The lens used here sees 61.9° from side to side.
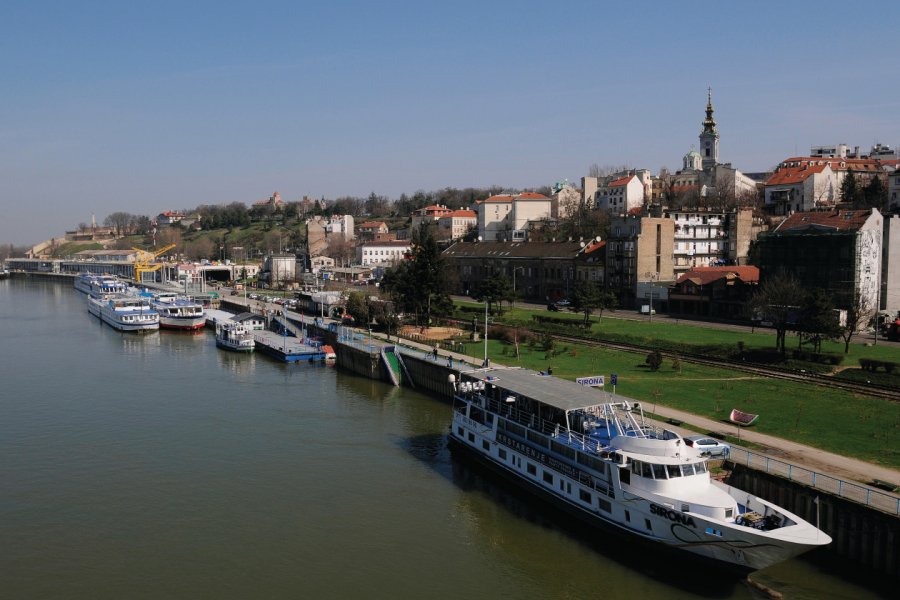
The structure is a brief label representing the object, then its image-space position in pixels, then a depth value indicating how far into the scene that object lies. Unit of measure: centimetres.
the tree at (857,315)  4988
